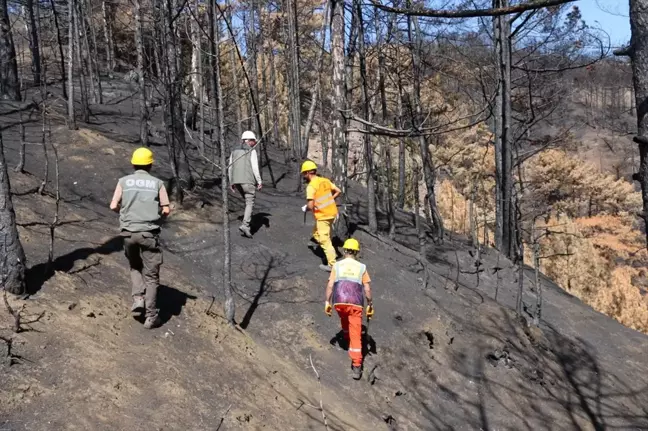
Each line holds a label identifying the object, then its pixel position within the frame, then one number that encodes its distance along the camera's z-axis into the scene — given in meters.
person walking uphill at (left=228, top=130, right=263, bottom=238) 9.58
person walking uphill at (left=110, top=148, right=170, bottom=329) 5.56
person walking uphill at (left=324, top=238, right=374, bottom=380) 6.62
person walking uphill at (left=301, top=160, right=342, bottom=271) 8.59
